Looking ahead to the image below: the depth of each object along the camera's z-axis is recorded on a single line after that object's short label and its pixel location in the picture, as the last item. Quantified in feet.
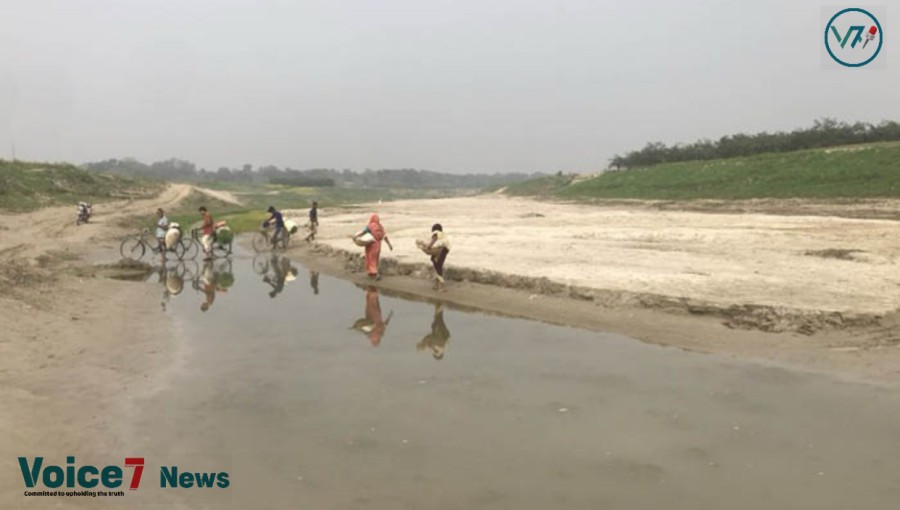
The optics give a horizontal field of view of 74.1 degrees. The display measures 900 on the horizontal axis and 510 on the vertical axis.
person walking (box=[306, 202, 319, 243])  98.20
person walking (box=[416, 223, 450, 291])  54.44
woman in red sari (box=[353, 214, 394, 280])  62.08
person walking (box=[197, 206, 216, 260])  76.79
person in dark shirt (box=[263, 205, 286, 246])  90.63
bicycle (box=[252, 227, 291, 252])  91.51
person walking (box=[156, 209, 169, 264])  74.23
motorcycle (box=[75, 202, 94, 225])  111.04
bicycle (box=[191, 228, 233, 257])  81.52
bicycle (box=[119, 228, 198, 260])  76.84
